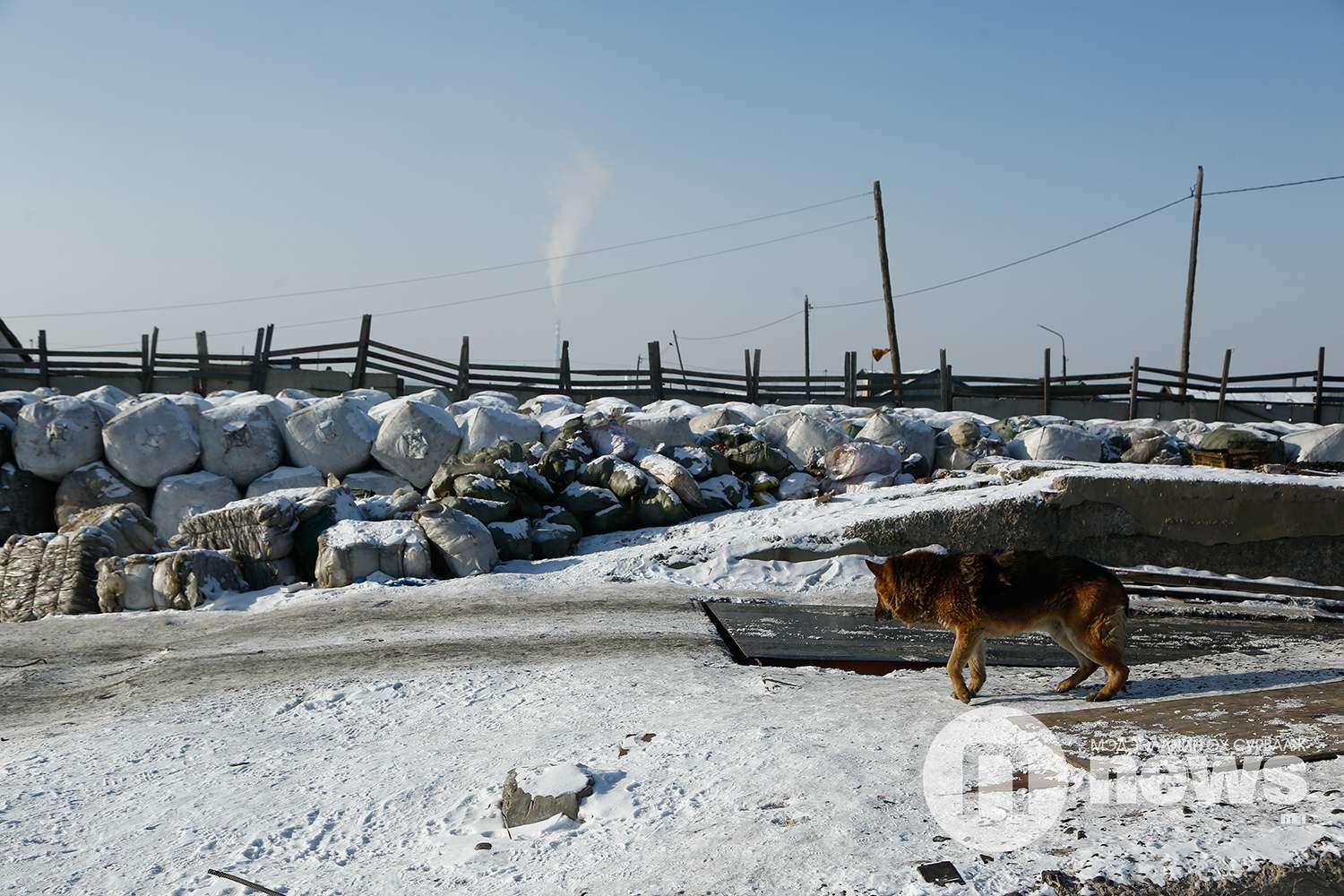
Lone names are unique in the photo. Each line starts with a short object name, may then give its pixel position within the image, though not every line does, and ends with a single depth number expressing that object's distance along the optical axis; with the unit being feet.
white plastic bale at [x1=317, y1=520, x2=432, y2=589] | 23.80
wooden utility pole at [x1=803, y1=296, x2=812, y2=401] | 123.44
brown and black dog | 12.98
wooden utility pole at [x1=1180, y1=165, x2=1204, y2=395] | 77.77
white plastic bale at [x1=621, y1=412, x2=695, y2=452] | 38.06
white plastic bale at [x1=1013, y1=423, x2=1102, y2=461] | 39.55
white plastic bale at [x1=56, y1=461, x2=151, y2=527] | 31.91
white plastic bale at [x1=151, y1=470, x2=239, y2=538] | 31.94
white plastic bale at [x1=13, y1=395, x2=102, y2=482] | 32.19
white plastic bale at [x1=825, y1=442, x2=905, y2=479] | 33.81
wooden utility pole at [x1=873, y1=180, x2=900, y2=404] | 74.79
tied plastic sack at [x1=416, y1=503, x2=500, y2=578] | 24.89
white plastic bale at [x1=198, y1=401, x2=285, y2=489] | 33.17
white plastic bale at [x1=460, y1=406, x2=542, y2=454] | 34.94
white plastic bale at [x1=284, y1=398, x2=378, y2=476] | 33.40
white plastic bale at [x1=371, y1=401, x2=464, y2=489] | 33.12
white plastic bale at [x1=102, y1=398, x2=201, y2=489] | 32.30
